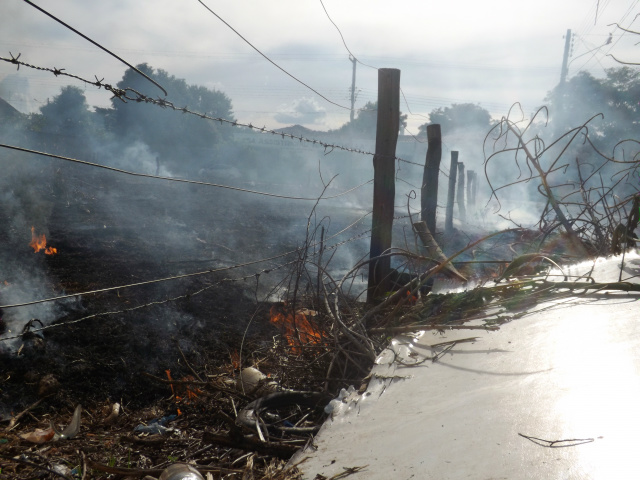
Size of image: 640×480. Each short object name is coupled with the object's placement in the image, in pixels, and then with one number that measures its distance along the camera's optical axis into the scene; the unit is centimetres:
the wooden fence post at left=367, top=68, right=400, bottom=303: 462
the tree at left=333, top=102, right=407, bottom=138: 4716
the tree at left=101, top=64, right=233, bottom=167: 3725
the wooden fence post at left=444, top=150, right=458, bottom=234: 1288
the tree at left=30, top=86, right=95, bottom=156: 3825
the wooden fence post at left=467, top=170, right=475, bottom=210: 2428
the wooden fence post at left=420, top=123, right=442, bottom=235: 648
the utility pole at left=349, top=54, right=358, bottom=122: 4538
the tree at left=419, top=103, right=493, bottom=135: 5159
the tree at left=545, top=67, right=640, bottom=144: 3416
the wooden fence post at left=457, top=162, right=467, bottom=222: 1980
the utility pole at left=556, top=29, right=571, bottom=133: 3691
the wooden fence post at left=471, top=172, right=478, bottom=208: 2773
